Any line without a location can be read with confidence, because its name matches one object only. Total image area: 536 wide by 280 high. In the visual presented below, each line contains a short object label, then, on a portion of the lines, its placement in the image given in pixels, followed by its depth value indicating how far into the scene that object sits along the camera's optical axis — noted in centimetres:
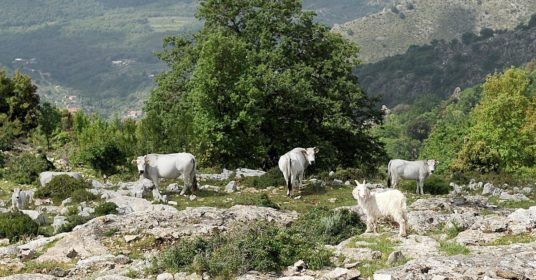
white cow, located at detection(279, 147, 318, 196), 3052
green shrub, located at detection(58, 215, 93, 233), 2255
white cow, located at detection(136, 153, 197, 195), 3081
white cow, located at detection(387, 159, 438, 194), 3284
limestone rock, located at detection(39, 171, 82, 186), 3362
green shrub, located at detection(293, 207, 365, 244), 1945
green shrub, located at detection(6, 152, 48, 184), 3847
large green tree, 4012
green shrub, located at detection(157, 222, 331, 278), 1559
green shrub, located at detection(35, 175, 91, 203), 3069
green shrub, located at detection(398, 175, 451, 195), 3369
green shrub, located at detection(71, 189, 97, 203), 2898
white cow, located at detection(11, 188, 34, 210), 2755
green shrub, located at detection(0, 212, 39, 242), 2233
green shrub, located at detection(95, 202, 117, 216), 2475
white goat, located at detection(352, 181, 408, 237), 1833
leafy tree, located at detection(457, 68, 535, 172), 5181
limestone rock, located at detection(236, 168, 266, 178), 3591
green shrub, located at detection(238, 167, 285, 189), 3294
